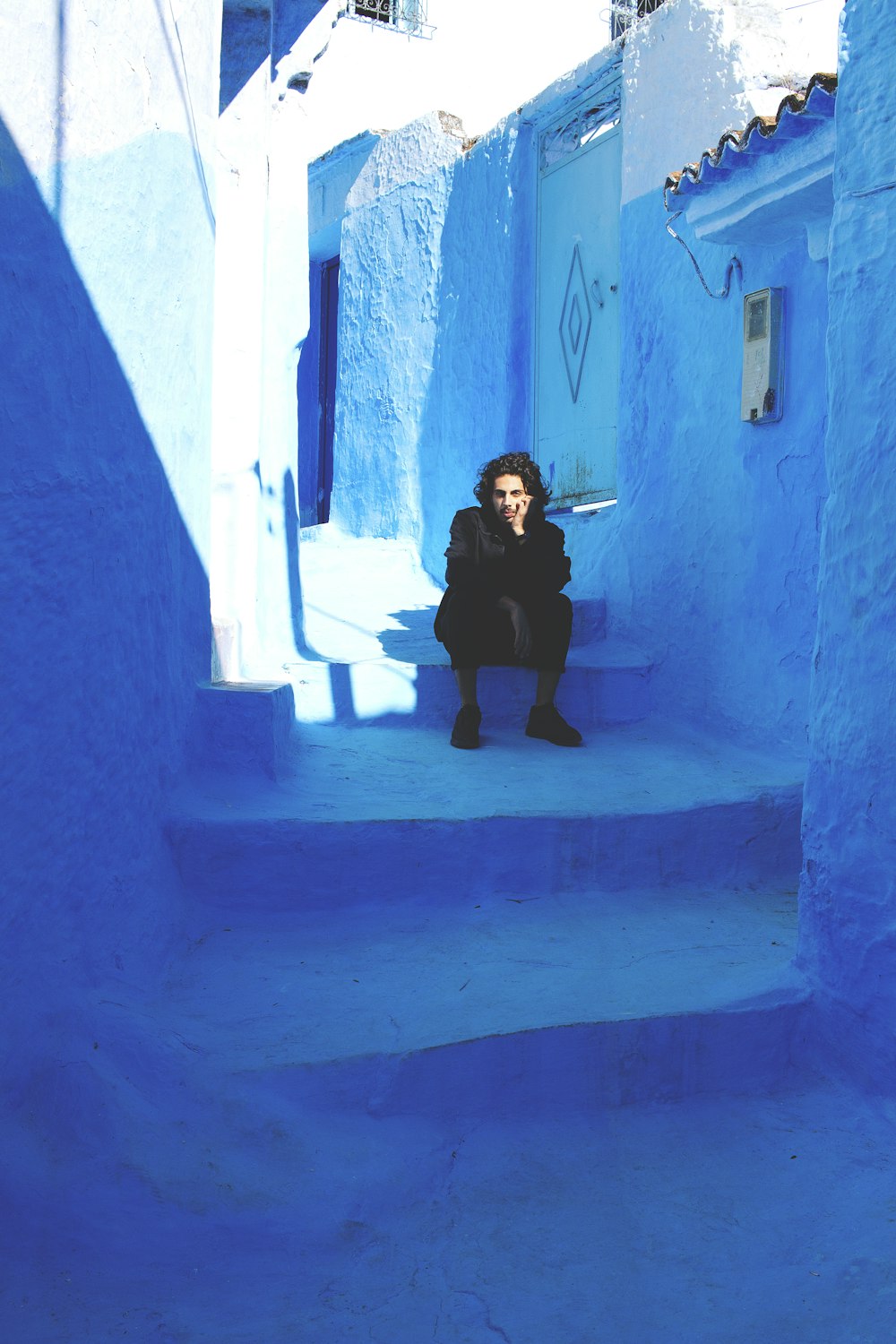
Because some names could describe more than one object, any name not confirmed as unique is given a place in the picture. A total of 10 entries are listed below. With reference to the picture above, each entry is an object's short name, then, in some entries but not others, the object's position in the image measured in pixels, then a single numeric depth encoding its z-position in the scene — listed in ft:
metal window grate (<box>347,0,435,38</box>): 34.40
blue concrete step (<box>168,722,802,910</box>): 11.27
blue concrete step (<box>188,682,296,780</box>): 12.71
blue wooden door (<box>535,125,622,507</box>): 20.49
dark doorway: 31.89
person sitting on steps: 15.42
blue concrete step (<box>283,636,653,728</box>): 16.11
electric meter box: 14.85
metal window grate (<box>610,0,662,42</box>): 38.14
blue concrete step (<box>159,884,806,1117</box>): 8.61
